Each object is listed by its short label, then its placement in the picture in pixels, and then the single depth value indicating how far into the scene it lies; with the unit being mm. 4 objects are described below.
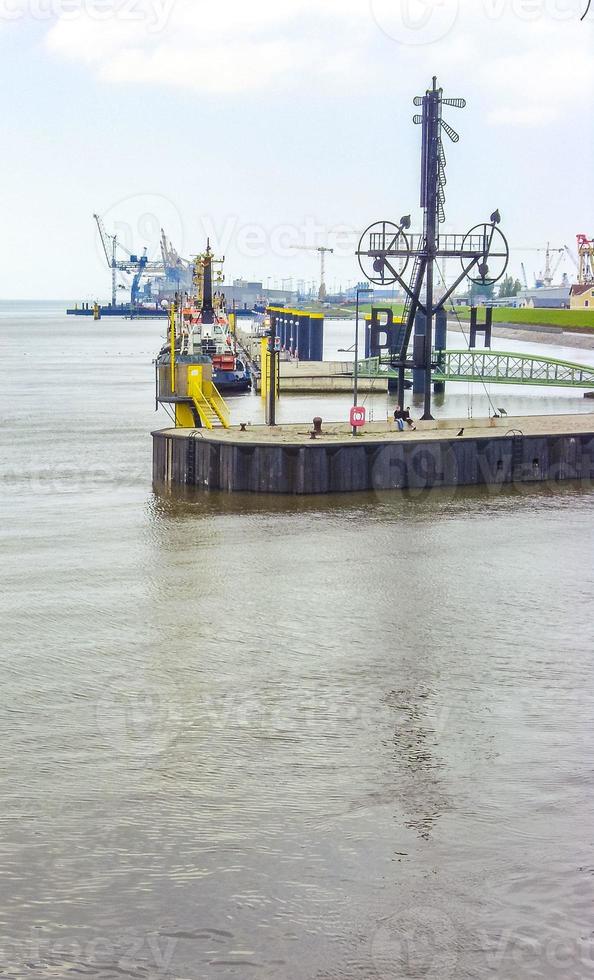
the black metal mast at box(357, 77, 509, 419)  49219
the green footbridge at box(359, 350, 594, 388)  76562
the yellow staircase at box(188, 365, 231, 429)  44719
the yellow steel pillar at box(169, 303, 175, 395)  47141
